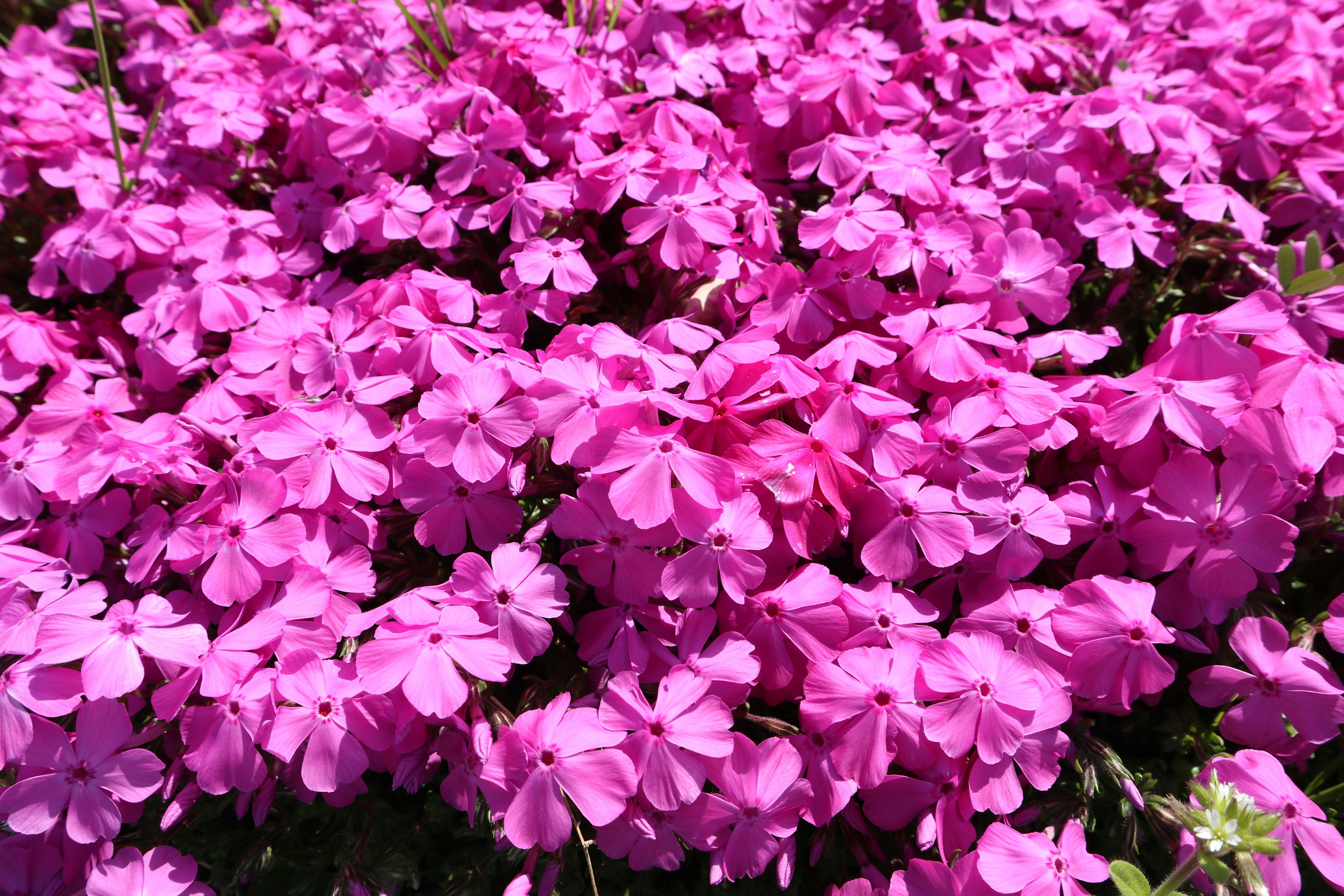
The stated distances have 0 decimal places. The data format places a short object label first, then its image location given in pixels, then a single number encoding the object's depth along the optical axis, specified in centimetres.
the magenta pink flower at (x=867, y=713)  17
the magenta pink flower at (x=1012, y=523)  18
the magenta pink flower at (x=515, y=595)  17
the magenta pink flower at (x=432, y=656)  16
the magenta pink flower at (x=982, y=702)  17
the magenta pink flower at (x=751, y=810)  17
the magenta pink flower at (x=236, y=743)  17
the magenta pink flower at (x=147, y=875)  17
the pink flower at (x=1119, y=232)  22
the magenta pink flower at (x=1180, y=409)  18
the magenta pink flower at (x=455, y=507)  18
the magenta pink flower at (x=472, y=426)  17
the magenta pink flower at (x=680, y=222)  20
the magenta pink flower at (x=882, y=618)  17
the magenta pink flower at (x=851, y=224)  20
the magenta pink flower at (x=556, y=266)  20
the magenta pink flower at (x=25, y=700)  17
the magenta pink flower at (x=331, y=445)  18
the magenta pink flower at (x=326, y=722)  17
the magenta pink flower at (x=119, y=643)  17
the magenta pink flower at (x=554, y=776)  16
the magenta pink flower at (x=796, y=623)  17
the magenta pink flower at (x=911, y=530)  18
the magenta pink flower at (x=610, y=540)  17
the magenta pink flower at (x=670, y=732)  16
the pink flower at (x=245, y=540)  18
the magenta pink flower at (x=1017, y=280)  21
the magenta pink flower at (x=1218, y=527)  18
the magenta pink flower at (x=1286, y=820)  17
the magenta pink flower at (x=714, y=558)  17
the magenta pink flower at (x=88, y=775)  17
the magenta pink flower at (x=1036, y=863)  16
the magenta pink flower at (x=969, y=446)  18
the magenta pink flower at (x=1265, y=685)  18
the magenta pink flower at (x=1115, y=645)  17
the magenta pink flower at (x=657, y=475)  17
